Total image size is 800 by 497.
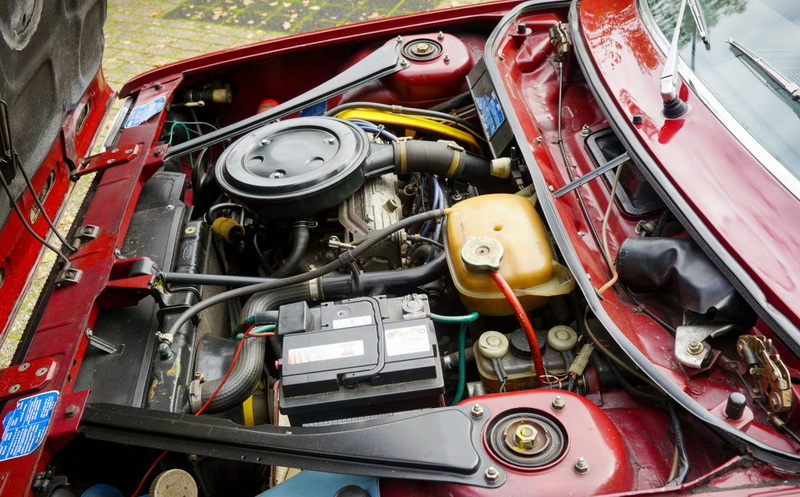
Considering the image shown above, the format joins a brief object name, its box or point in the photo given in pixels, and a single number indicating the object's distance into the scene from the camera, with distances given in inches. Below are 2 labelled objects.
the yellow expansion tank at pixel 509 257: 70.5
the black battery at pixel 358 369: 62.4
